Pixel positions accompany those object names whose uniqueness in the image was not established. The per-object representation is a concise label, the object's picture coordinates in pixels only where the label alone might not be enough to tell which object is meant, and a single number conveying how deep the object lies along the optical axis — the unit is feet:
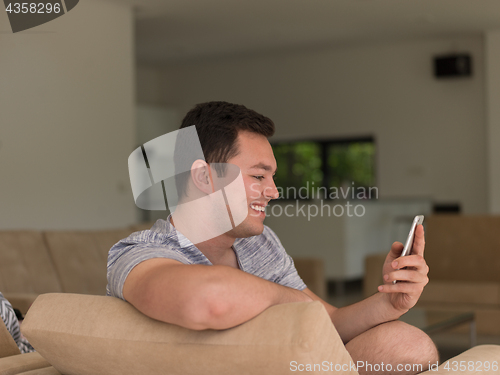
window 26.02
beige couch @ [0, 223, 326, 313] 8.84
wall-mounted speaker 23.41
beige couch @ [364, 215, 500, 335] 11.98
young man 2.71
